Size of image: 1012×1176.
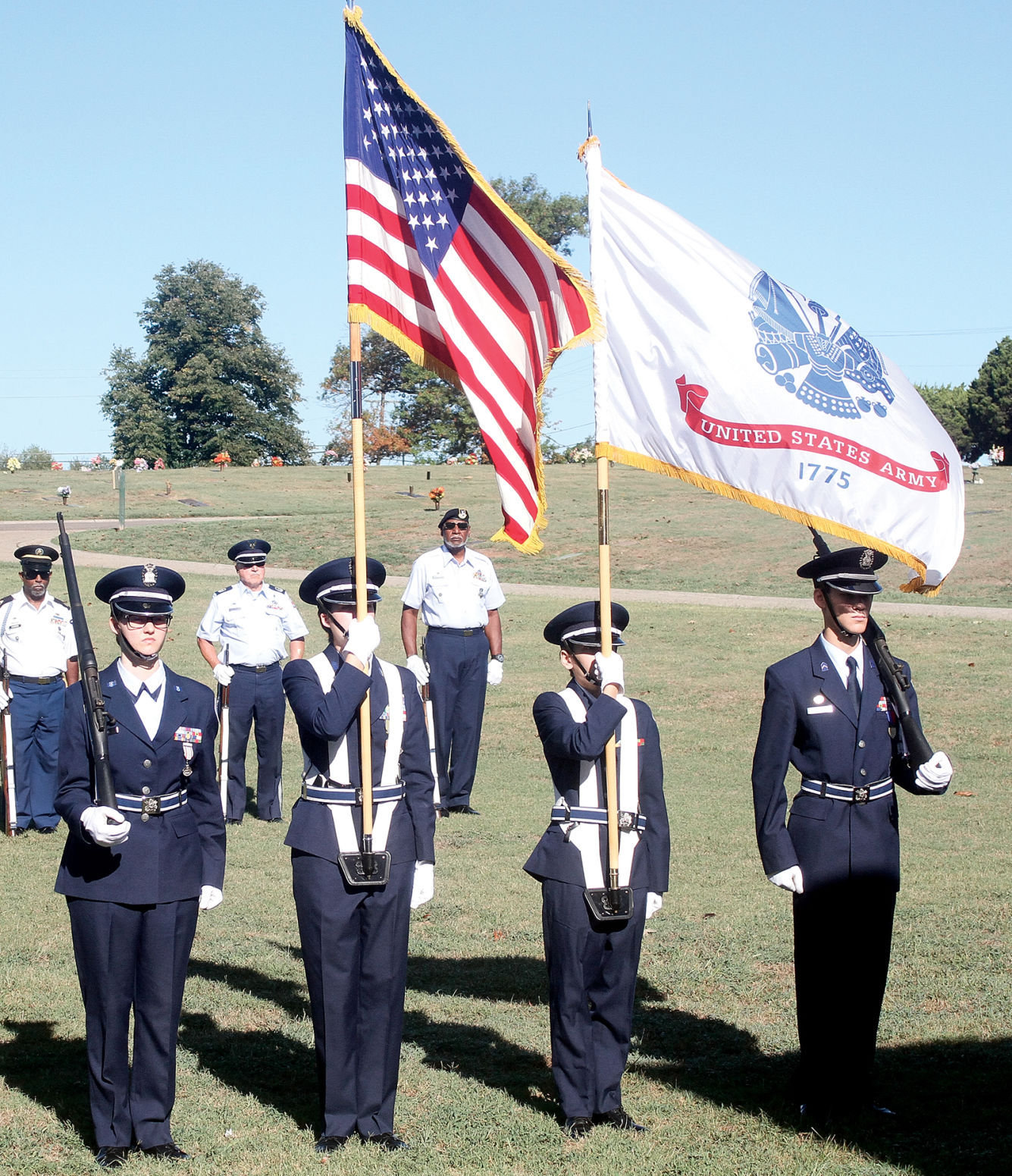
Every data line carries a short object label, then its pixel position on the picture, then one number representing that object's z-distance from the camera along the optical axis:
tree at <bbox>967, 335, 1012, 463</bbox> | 90.50
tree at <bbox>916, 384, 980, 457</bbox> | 94.12
